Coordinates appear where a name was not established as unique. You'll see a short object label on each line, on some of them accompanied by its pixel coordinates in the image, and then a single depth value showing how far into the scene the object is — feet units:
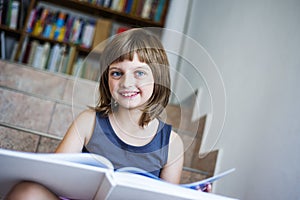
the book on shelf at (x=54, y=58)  9.24
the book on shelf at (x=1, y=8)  9.23
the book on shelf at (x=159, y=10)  9.81
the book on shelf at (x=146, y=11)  9.82
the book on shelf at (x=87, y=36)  9.64
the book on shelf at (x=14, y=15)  9.29
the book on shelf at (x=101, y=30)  9.55
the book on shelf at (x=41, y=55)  9.21
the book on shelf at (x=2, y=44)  9.29
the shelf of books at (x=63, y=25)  9.24
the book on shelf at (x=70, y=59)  9.30
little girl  2.84
